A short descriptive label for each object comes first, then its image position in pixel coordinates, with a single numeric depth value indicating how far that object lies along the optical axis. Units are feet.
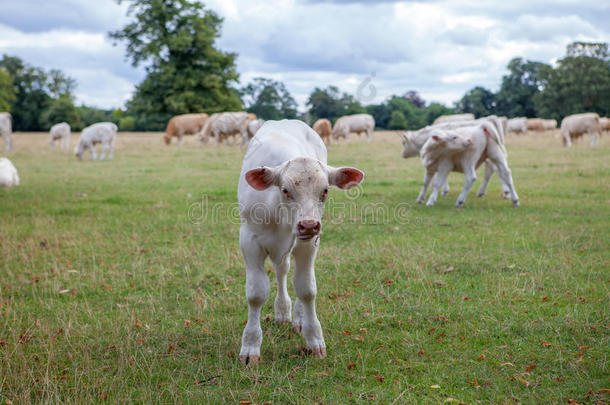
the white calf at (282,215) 12.05
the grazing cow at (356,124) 127.54
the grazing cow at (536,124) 186.39
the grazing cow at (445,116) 97.10
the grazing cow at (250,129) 93.24
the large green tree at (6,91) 211.20
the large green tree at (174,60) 149.59
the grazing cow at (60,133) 108.37
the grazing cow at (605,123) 136.46
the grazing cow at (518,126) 174.81
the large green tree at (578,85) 187.21
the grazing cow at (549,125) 187.82
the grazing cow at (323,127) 119.03
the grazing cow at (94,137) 85.56
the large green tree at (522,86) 168.55
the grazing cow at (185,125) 119.03
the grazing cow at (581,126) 107.04
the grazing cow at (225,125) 114.11
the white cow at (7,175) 48.57
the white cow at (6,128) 106.22
